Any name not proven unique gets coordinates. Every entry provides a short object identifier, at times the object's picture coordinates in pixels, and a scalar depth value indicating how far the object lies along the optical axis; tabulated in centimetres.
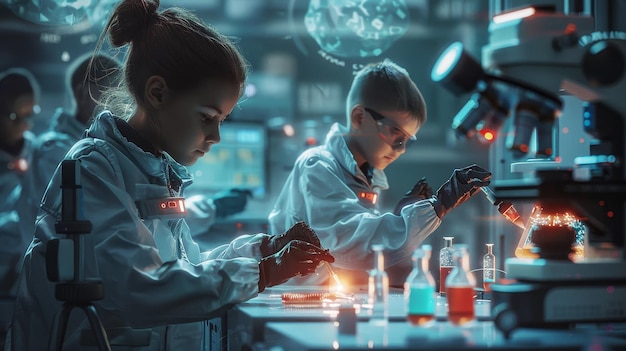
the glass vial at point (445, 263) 266
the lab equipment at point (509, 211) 266
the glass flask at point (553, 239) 183
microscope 175
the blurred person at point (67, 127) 454
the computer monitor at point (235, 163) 521
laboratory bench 149
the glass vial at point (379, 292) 192
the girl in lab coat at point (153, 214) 199
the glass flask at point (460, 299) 174
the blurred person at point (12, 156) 538
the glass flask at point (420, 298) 172
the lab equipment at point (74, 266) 177
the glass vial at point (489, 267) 267
